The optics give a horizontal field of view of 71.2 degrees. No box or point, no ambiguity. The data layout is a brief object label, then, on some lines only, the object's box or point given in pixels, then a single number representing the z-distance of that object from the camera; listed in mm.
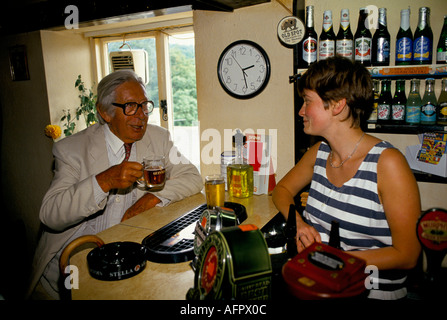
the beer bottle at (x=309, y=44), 2018
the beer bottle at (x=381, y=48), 1840
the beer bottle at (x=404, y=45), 1800
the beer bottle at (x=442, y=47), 1723
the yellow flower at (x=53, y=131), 3631
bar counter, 1001
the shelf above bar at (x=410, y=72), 1692
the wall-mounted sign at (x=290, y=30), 2059
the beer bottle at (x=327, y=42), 1938
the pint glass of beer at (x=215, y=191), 1633
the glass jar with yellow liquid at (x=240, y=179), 1946
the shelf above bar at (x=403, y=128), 1730
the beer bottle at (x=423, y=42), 1747
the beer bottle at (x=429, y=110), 1789
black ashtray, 1061
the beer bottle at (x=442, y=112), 1760
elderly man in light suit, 1638
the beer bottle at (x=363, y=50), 1850
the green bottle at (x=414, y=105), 1832
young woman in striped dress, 1182
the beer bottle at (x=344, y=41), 1884
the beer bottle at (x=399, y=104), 1869
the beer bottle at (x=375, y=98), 1952
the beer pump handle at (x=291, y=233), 1166
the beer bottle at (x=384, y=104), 1906
